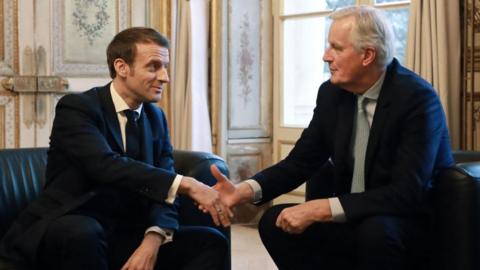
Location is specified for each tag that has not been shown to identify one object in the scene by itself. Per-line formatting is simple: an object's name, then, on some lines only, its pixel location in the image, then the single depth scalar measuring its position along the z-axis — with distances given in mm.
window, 4742
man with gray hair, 2070
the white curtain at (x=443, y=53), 3562
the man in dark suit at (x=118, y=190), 2039
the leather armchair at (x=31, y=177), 2398
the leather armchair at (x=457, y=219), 1974
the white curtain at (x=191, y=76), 4633
